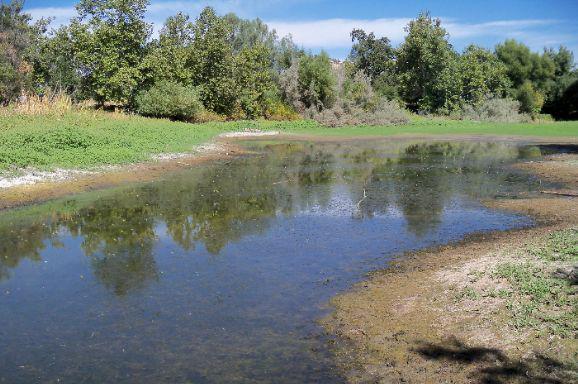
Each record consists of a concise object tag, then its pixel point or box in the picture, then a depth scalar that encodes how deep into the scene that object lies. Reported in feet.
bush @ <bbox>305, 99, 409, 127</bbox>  172.76
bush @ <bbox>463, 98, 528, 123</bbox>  199.31
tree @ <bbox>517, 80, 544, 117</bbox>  225.56
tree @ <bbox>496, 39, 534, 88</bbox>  236.22
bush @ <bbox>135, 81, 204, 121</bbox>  139.44
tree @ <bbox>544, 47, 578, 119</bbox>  231.71
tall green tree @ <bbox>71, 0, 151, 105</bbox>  139.74
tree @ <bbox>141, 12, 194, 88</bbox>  147.54
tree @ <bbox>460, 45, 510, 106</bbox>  211.20
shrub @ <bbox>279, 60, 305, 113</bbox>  191.83
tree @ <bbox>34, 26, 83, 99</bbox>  147.74
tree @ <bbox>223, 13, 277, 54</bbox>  235.81
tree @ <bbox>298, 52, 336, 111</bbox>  189.16
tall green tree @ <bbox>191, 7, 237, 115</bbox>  165.58
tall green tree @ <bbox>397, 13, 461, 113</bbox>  205.67
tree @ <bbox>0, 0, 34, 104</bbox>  128.26
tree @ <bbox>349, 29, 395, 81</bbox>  254.68
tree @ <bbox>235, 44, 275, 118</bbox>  176.14
